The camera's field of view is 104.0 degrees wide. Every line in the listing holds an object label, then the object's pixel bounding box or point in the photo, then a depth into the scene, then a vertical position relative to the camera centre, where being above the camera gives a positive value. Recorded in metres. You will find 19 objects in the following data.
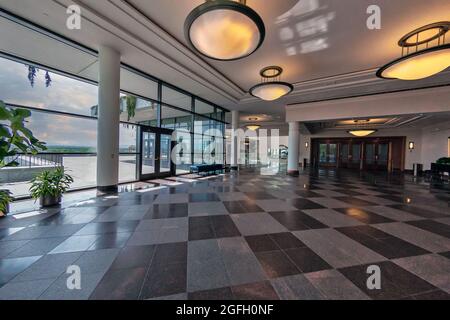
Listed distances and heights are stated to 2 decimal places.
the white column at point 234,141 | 11.88 +0.97
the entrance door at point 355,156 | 15.77 +0.15
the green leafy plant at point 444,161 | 9.49 -0.08
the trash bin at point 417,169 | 11.83 -0.68
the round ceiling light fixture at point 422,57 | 3.46 +2.08
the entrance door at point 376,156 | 14.79 +0.18
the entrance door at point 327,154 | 16.70 +0.28
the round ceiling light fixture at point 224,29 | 2.57 +2.06
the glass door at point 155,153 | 7.33 +0.01
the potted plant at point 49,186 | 3.82 -0.79
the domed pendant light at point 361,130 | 12.34 +1.96
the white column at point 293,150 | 10.45 +0.38
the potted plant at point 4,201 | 2.99 -0.90
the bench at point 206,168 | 9.00 -0.72
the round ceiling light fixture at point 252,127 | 12.88 +2.09
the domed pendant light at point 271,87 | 5.37 +2.14
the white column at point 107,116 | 4.98 +1.05
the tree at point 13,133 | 2.12 +0.23
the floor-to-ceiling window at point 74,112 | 4.46 +1.29
